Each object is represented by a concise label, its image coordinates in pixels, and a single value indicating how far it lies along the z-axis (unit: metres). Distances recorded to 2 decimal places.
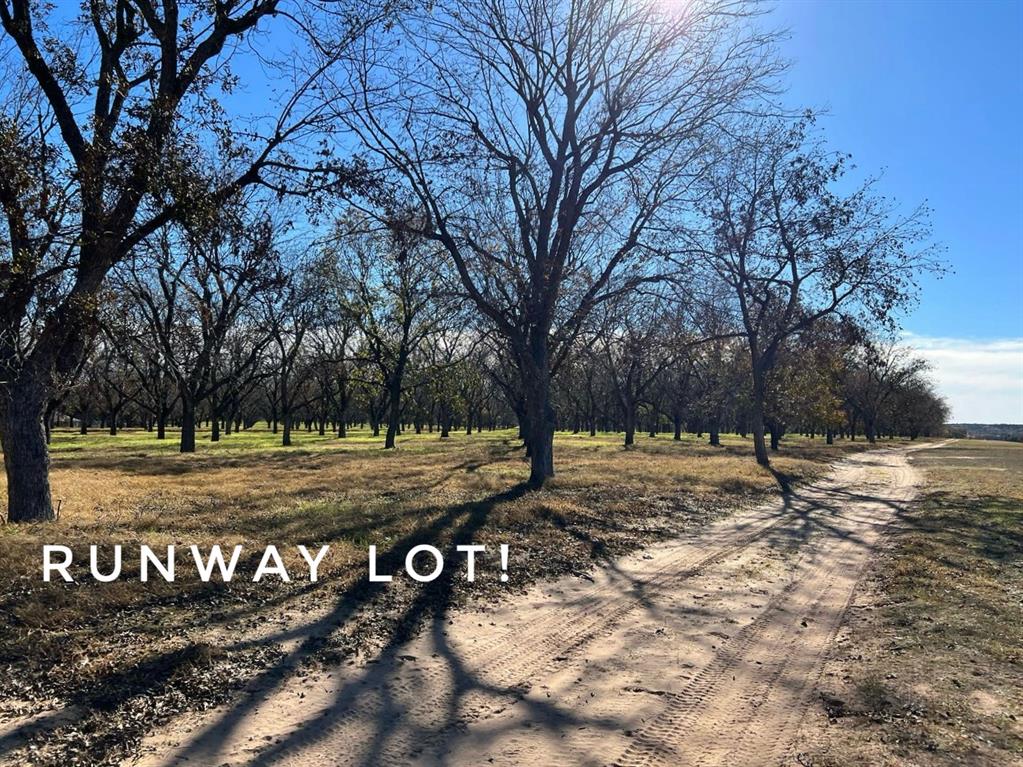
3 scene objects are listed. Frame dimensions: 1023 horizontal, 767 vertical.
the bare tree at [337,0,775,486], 15.20
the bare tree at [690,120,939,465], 22.64
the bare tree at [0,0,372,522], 8.30
